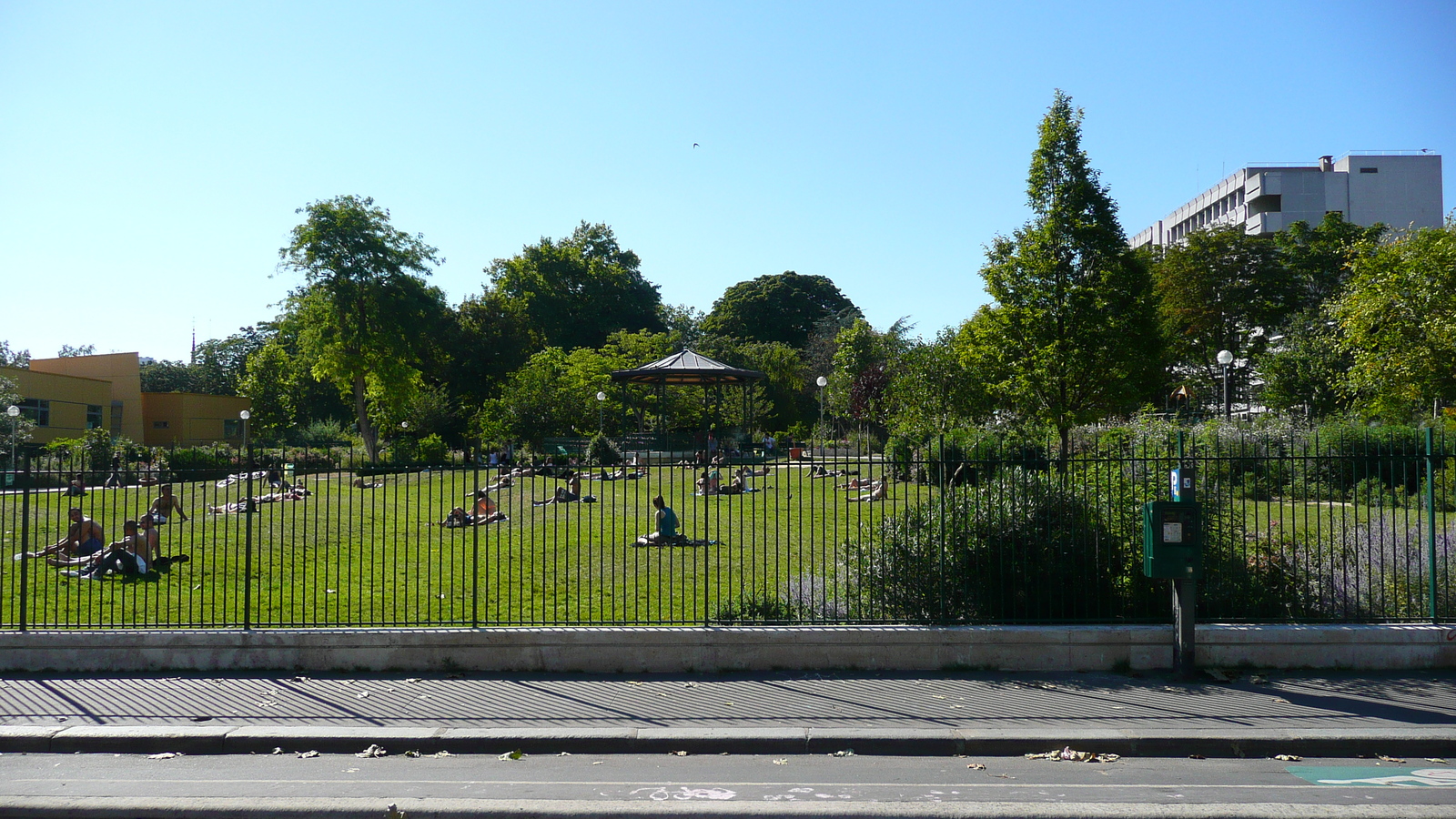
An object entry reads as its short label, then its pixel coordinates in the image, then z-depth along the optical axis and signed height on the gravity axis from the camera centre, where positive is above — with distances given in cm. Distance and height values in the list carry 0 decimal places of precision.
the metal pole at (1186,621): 823 -178
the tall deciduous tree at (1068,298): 2005 +270
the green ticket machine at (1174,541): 820 -107
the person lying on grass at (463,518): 1090 -184
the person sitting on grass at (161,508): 1337 -132
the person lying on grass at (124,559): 1251 -187
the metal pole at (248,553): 869 -125
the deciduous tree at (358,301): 4822 +647
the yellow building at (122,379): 6150 +301
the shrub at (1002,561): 919 -140
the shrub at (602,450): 3155 -97
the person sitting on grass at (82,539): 1370 -176
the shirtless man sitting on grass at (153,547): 1275 -177
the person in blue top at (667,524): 1366 -153
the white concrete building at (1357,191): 6594 +1652
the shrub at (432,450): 3938 -118
